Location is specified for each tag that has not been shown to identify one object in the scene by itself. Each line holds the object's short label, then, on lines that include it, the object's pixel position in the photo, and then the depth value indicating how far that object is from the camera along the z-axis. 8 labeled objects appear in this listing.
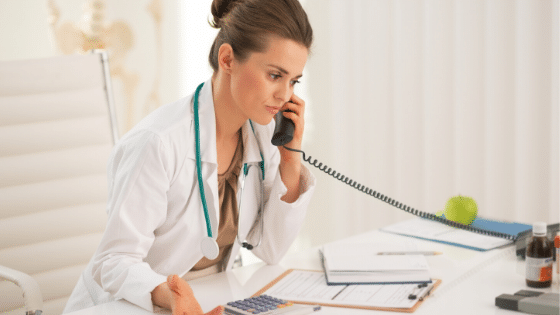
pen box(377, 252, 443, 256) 2.31
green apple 2.53
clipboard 2.04
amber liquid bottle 2.13
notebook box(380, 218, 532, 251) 2.43
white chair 2.46
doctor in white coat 2.17
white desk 2.06
